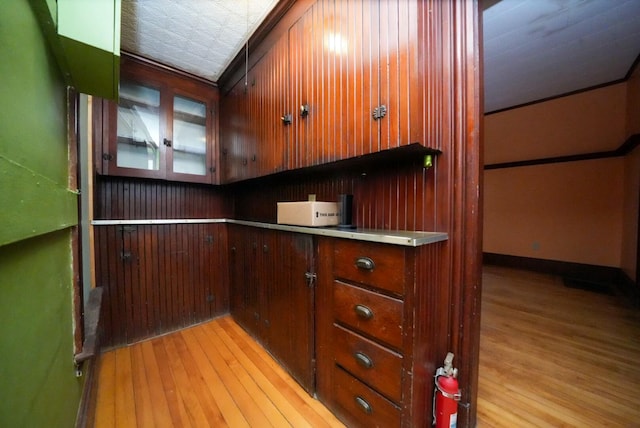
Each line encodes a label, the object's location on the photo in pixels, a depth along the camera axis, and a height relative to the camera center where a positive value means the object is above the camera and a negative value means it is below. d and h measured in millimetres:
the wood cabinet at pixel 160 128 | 1984 +819
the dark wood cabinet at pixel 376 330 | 952 -550
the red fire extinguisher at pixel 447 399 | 992 -823
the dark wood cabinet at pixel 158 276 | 2008 -630
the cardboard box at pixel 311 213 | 1401 -7
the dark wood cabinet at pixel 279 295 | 1406 -619
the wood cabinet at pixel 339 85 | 1021 +725
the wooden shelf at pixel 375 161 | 1110 +299
